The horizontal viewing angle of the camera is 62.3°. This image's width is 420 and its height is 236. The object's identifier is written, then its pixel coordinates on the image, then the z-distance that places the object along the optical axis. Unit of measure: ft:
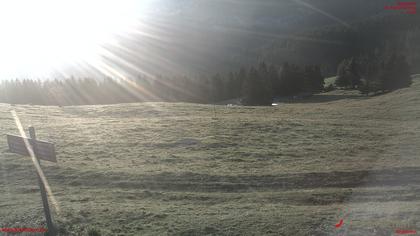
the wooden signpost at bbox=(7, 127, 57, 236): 38.21
